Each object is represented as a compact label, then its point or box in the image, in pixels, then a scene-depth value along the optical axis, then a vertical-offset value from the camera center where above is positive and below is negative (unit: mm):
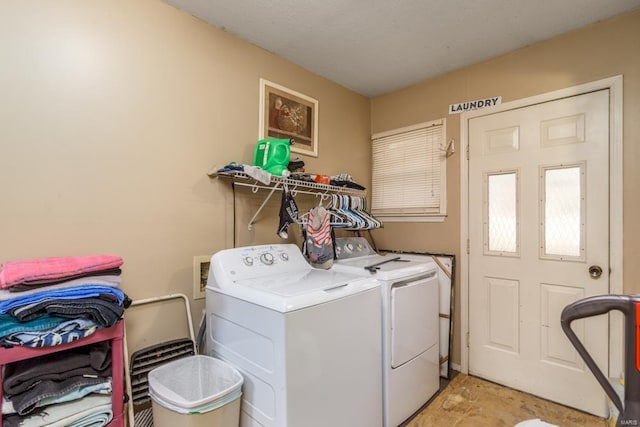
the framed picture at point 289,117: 2312 +753
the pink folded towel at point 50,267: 1169 -229
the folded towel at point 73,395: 1137 -724
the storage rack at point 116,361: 1267 -637
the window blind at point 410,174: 2709 +368
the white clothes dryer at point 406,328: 1811 -719
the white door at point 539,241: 2008 -190
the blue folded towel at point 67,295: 1106 -318
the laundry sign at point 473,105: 2406 +870
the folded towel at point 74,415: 1146 -784
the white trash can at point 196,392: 1311 -832
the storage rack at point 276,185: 2007 +199
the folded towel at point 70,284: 1148 -293
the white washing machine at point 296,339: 1337 -605
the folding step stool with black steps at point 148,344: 1653 -749
